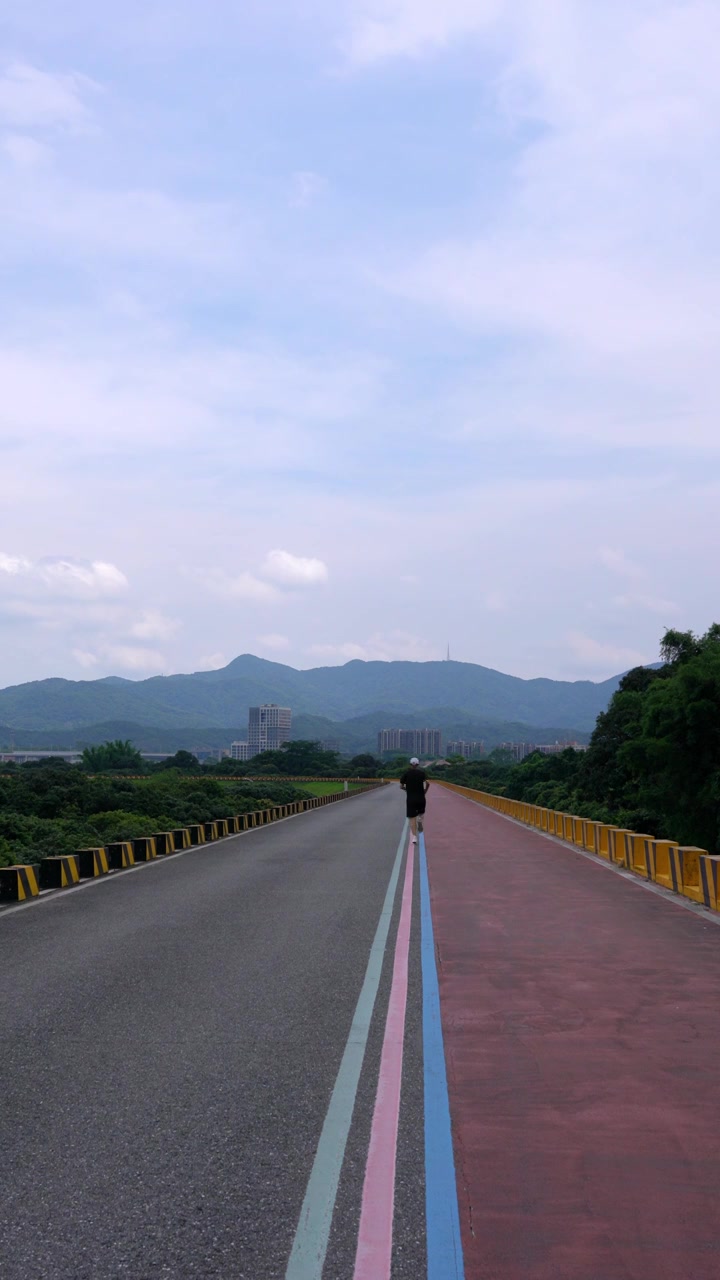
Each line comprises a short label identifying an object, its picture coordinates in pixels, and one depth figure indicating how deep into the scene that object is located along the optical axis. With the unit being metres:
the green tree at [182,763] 146.98
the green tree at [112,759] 136.00
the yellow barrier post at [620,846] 19.45
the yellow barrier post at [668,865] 15.45
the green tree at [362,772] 185.12
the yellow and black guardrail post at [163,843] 22.91
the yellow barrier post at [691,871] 14.56
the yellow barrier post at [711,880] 13.38
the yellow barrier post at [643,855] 17.22
